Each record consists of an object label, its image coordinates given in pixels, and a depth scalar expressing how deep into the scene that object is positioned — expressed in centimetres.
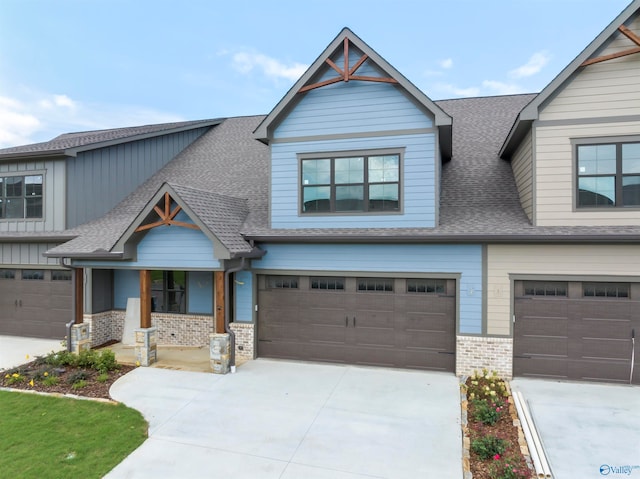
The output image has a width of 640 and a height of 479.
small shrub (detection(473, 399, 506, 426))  676
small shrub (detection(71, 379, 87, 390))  842
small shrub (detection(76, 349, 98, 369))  964
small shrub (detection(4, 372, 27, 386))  884
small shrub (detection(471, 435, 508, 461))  572
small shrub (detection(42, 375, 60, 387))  868
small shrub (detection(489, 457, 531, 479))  509
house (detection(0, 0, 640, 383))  863
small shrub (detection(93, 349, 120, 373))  935
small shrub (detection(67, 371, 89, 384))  876
